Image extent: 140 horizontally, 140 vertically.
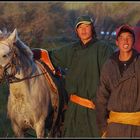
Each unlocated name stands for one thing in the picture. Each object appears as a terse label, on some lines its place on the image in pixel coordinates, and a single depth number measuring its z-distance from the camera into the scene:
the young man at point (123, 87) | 9.05
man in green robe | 11.64
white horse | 11.50
